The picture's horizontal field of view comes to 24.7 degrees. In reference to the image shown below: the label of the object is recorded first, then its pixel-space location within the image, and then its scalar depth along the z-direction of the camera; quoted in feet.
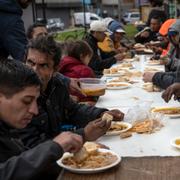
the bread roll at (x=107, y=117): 7.43
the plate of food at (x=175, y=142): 6.47
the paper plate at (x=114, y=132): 7.55
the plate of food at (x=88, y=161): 5.72
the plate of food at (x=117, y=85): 12.69
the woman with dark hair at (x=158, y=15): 29.40
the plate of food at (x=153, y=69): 16.28
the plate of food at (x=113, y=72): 15.76
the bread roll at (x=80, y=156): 5.98
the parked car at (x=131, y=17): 80.95
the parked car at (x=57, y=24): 67.18
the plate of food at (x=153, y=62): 18.52
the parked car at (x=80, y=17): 61.48
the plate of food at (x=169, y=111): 8.57
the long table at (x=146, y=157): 5.60
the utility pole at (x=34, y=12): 23.04
